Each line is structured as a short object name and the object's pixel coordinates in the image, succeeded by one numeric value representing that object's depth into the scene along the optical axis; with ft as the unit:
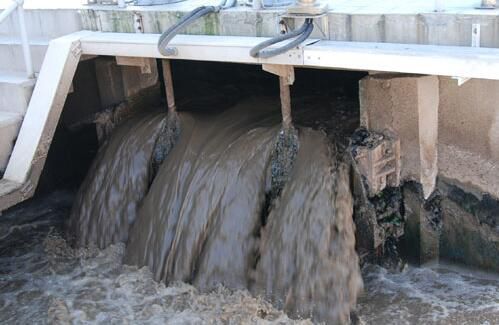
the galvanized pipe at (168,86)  19.13
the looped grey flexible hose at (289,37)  14.27
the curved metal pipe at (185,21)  15.67
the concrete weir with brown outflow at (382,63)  13.38
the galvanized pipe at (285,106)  16.71
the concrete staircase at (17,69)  18.03
